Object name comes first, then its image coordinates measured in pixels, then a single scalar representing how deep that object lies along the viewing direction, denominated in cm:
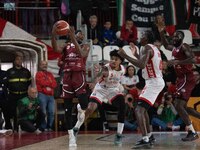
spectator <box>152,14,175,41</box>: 1485
